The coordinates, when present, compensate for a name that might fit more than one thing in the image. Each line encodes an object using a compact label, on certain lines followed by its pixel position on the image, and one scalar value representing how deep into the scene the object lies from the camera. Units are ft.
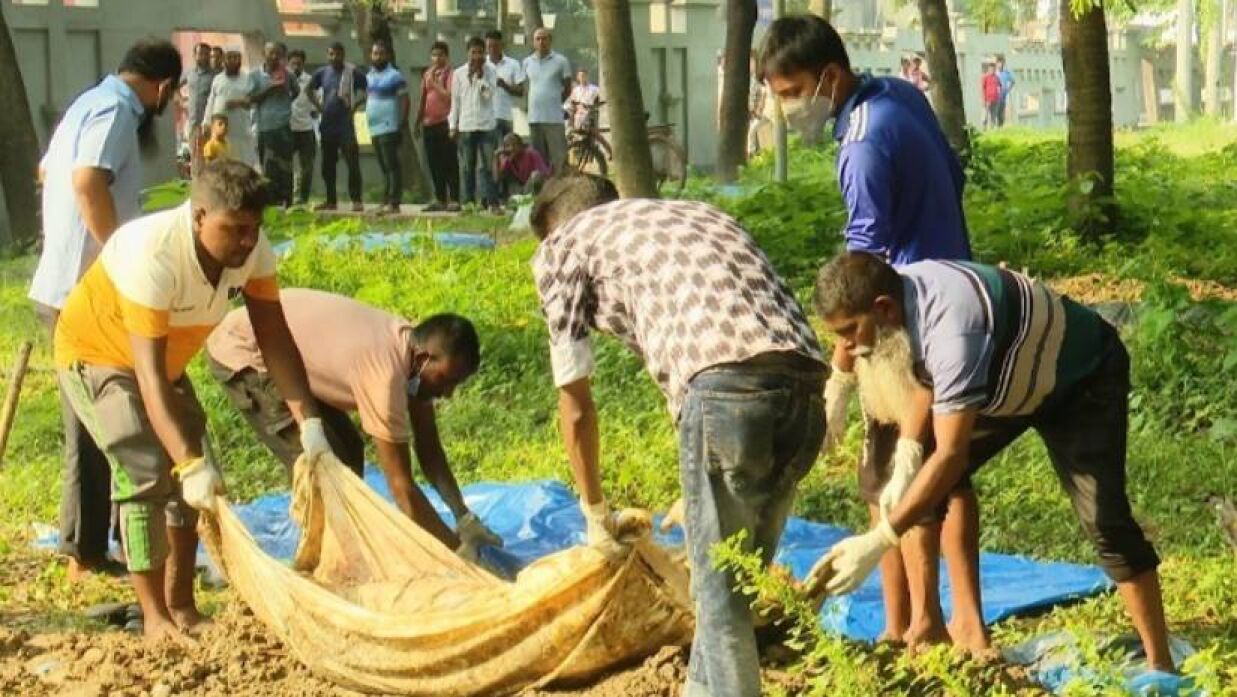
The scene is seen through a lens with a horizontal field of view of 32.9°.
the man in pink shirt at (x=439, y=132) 63.52
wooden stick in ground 22.80
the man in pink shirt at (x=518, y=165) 63.36
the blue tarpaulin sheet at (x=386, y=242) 42.88
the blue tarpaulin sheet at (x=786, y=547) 21.17
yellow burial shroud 17.15
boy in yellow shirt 53.16
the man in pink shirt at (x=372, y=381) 21.13
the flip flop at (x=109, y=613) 21.65
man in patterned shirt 15.75
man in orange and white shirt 19.08
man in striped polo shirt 16.26
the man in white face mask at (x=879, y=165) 18.44
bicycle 67.00
